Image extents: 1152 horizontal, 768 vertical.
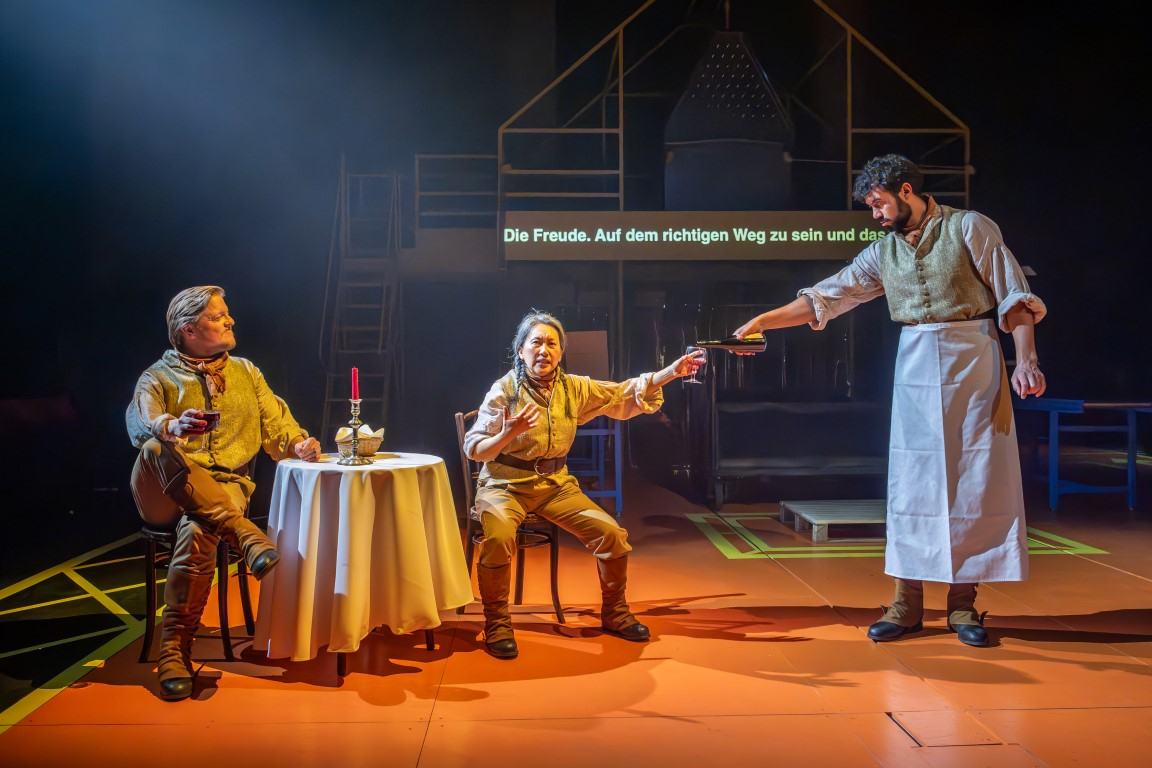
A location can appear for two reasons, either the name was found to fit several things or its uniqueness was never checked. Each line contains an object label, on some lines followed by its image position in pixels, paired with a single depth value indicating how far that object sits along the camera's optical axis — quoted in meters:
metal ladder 8.34
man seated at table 2.70
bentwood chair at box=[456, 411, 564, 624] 3.42
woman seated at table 3.10
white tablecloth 2.78
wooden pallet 5.20
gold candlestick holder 2.97
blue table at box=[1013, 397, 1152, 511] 6.11
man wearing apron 3.05
